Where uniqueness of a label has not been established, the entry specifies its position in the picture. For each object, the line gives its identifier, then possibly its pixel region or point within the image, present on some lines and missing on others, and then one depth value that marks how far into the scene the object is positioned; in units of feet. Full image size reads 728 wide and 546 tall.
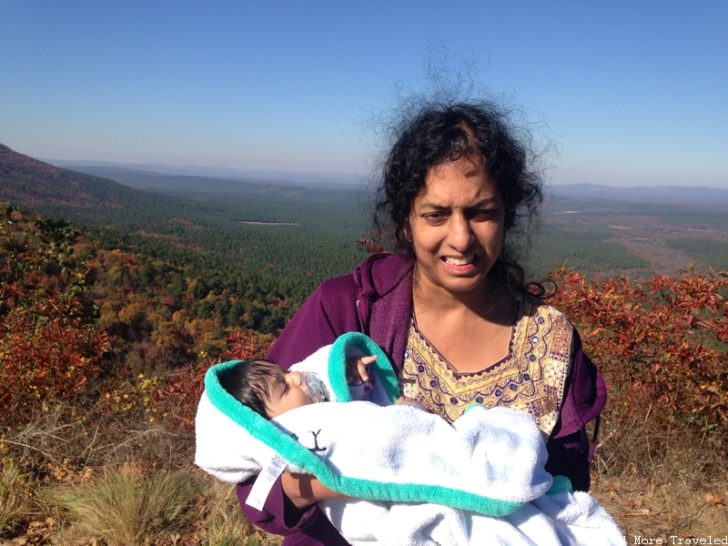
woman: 4.59
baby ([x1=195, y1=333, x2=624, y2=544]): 3.67
